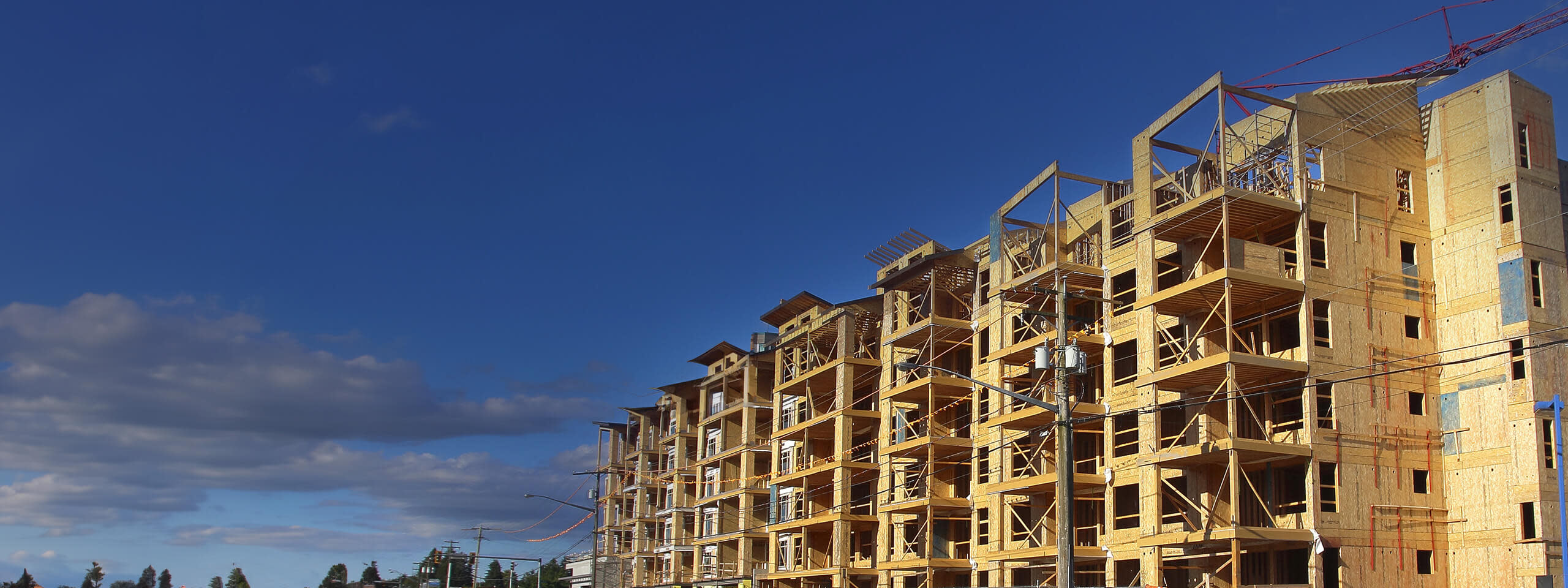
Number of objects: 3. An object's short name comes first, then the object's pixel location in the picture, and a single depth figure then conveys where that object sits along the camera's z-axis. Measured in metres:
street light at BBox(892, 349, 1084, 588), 24.86
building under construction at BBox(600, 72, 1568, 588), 34.94
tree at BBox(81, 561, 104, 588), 188.62
